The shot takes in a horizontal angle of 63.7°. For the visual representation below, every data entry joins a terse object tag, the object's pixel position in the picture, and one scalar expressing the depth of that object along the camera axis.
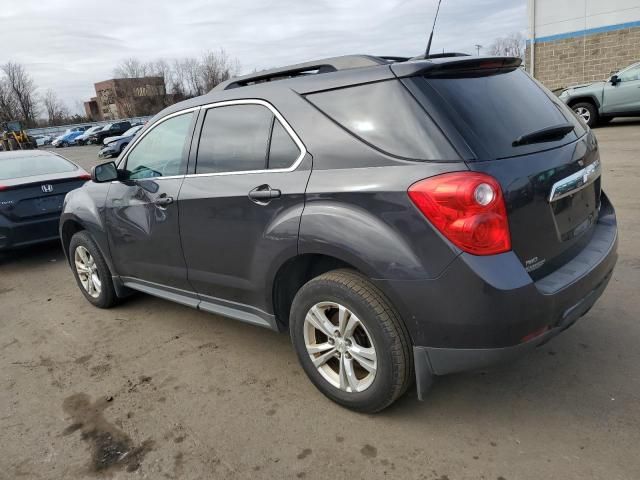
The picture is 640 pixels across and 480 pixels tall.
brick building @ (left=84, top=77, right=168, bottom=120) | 74.19
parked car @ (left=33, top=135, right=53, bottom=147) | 52.97
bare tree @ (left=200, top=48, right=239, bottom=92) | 69.12
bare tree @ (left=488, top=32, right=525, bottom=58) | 52.78
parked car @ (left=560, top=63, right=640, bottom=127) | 12.48
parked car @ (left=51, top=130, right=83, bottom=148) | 47.16
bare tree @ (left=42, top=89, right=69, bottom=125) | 90.44
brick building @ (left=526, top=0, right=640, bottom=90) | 18.97
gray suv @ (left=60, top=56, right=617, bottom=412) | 2.24
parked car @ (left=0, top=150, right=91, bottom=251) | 6.22
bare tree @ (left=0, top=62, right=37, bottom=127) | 77.12
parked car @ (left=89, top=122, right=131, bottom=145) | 42.75
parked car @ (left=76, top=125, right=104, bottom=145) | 44.78
